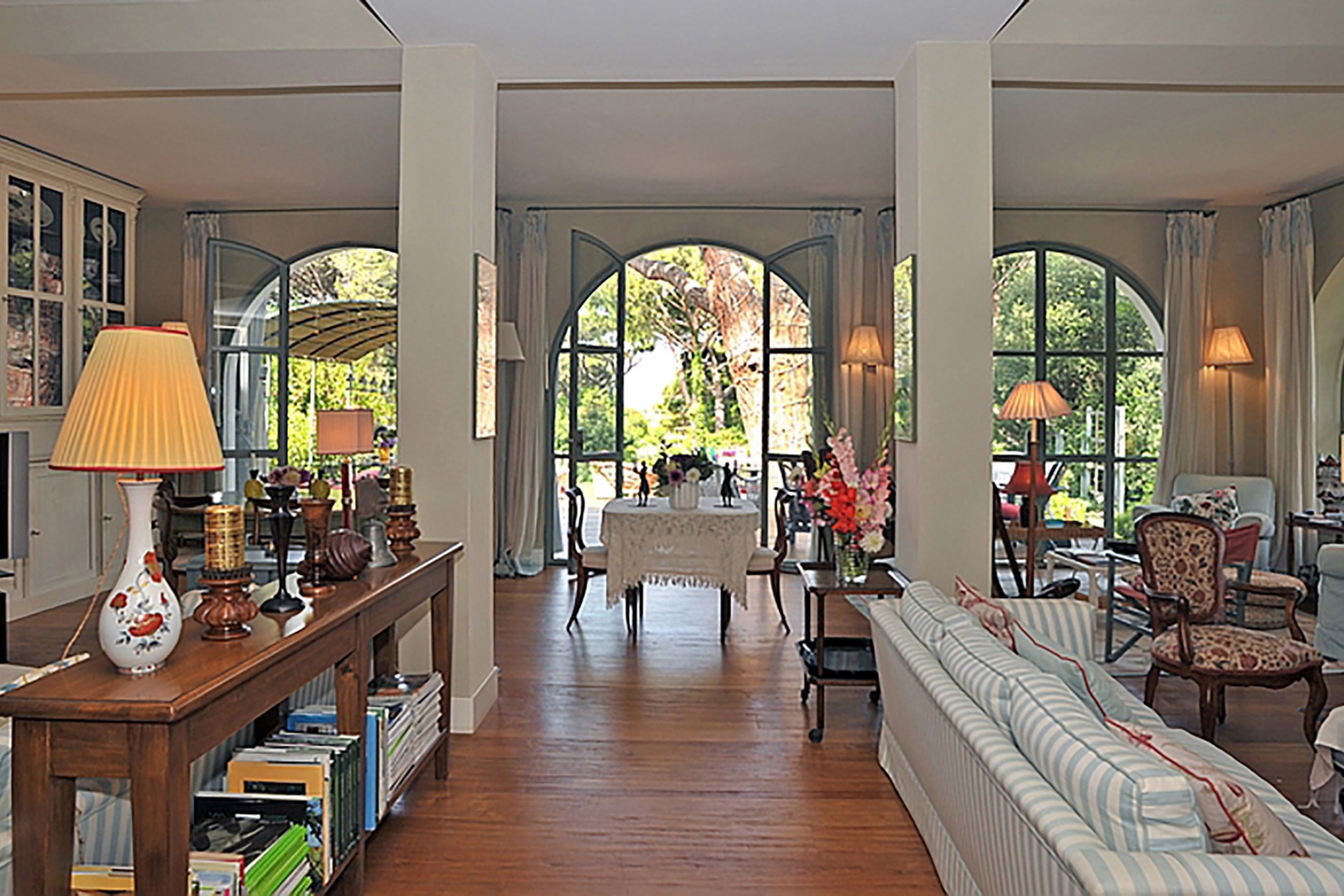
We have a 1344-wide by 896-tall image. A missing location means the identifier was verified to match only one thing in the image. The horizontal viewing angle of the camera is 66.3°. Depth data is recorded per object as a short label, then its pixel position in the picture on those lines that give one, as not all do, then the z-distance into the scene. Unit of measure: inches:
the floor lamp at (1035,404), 243.9
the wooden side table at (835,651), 172.1
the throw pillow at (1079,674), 113.2
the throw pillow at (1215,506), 291.4
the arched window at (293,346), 353.7
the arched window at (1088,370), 349.1
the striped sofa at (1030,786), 66.6
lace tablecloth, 243.8
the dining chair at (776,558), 249.3
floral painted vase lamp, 82.4
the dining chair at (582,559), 255.6
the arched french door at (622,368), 344.2
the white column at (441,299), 177.9
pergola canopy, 470.3
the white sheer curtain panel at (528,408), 341.1
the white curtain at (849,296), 337.7
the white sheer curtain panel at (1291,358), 306.3
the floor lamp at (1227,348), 321.1
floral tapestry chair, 160.7
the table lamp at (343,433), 224.4
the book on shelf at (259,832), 91.0
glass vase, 174.4
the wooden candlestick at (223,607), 93.8
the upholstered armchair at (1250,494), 298.4
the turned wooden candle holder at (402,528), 150.0
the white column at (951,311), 175.9
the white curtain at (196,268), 346.6
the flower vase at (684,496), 249.0
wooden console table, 76.5
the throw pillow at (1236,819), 76.1
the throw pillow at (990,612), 127.1
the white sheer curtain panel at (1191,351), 332.5
